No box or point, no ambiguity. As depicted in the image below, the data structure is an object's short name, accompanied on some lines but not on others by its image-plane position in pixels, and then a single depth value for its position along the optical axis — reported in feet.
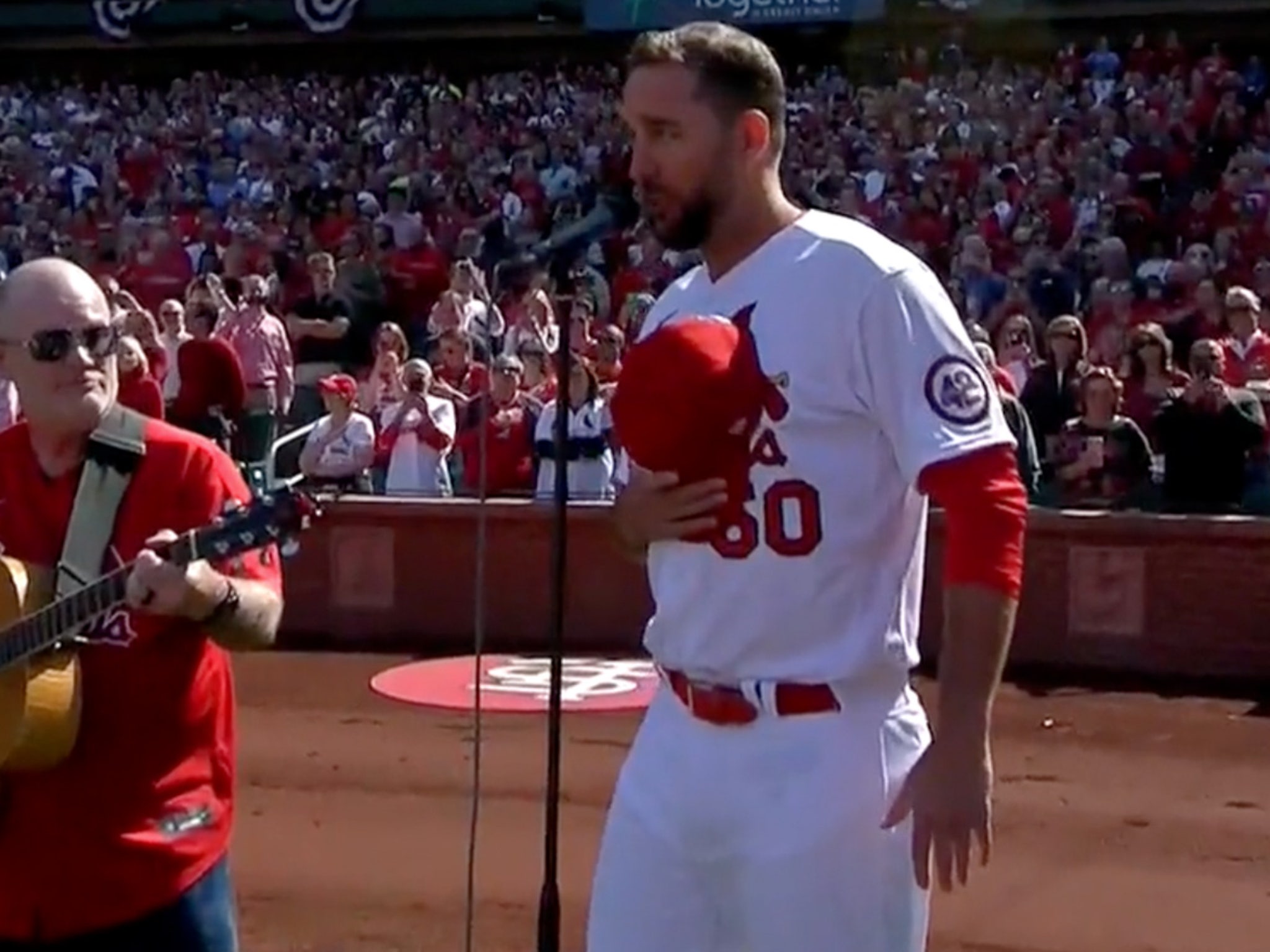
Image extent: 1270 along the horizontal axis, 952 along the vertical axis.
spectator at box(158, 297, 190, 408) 46.65
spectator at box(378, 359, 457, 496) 41.55
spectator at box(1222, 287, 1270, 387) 40.34
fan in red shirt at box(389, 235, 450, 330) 62.64
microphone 13.33
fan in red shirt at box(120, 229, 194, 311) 69.46
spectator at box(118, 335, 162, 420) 25.82
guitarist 11.85
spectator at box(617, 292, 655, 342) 47.91
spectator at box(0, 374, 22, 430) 37.91
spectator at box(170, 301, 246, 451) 44.11
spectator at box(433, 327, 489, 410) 45.06
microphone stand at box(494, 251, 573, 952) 13.57
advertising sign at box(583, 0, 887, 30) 78.69
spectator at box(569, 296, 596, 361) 43.14
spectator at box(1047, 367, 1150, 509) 36.40
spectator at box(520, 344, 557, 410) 42.60
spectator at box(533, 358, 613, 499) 39.01
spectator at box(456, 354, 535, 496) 41.09
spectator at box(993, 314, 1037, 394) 41.73
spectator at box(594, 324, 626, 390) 41.98
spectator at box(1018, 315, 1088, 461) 39.29
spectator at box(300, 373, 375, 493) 38.27
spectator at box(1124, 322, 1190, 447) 38.50
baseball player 10.39
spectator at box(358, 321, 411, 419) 43.96
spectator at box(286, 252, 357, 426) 55.06
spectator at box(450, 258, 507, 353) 48.75
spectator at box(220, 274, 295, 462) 49.73
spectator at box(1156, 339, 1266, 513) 35.78
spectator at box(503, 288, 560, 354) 46.88
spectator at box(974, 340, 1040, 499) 35.94
